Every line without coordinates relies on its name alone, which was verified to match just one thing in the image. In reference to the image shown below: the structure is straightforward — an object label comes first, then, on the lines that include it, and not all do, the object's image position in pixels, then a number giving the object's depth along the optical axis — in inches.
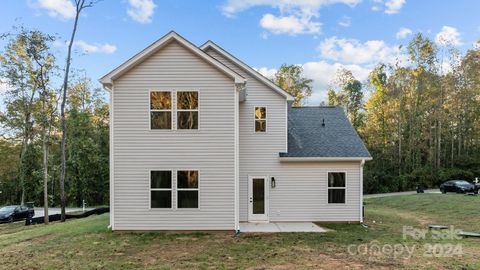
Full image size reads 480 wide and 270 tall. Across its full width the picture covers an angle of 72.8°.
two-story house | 441.7
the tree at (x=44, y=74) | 766.5
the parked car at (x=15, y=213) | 837.8
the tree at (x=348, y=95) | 1691.7
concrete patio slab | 472.1
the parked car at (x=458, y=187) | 1039.0
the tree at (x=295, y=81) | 1610.5
